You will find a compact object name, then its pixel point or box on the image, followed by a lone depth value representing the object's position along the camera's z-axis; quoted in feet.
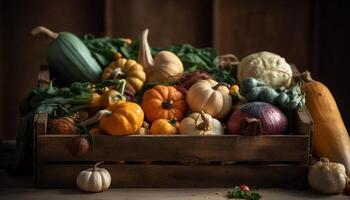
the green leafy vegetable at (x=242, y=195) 8.32
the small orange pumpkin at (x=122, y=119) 8.53
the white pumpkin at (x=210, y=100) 9.28
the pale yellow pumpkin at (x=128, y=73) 10.57
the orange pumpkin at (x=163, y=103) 9.26
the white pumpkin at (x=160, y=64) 10.81
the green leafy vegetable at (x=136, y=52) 11.75
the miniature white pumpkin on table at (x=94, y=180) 8.38
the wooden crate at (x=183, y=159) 8.57
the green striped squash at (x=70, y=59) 11.57
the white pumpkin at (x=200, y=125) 8.75
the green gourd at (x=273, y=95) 9.18
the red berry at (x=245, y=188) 8.49
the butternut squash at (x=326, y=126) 9.41
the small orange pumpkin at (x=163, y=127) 8.81
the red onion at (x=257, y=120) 8.60
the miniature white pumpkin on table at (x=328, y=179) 8.48
